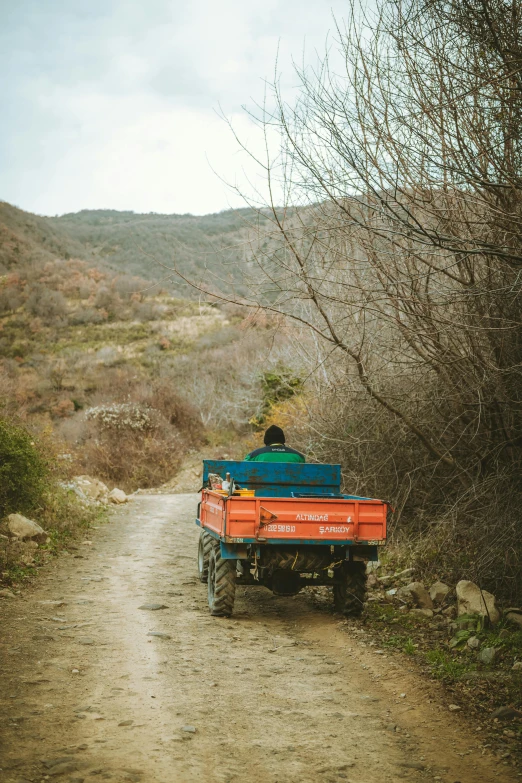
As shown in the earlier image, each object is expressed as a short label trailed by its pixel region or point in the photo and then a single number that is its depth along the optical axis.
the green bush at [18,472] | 11.58
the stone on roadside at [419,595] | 8.02
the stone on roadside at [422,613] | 7.68
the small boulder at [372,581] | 9.46
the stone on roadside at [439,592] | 8.02
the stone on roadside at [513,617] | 6.84
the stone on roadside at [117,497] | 20.66
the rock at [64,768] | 3.82
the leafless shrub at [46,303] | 64.38
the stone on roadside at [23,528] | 11.35
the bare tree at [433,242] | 6.81
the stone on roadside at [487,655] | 6.04
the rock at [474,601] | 7.04
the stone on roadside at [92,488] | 20.23
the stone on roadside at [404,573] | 9.29
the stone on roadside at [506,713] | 4.89
